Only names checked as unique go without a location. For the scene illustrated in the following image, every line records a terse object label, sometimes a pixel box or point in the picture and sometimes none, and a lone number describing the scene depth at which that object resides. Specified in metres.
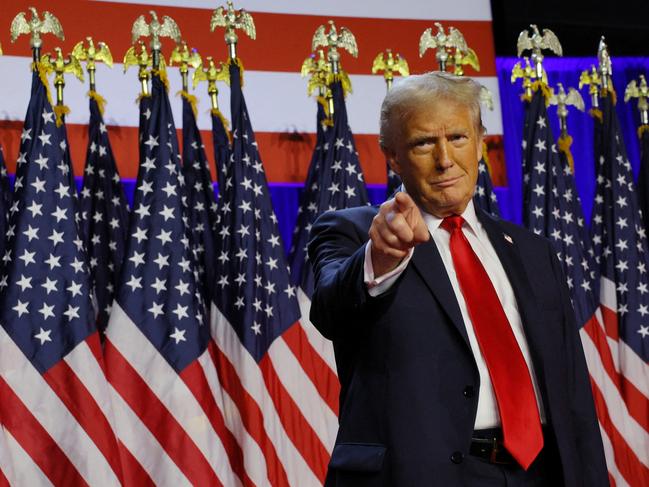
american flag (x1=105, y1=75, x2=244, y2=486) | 4.12
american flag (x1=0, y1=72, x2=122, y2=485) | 3.89
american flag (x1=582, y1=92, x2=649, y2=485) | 4.84
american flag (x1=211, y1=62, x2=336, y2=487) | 4.30
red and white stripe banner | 4.70
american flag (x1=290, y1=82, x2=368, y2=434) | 4.71
